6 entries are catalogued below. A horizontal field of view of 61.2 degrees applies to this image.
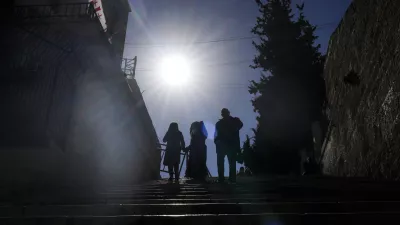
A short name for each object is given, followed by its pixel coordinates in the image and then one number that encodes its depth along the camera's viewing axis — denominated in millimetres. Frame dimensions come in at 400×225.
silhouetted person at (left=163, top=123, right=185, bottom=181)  9898
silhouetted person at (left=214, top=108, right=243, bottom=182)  7895
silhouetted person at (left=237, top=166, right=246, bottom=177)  24058
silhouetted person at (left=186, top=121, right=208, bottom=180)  9680
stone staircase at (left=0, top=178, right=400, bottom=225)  2311
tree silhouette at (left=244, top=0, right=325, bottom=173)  20922
